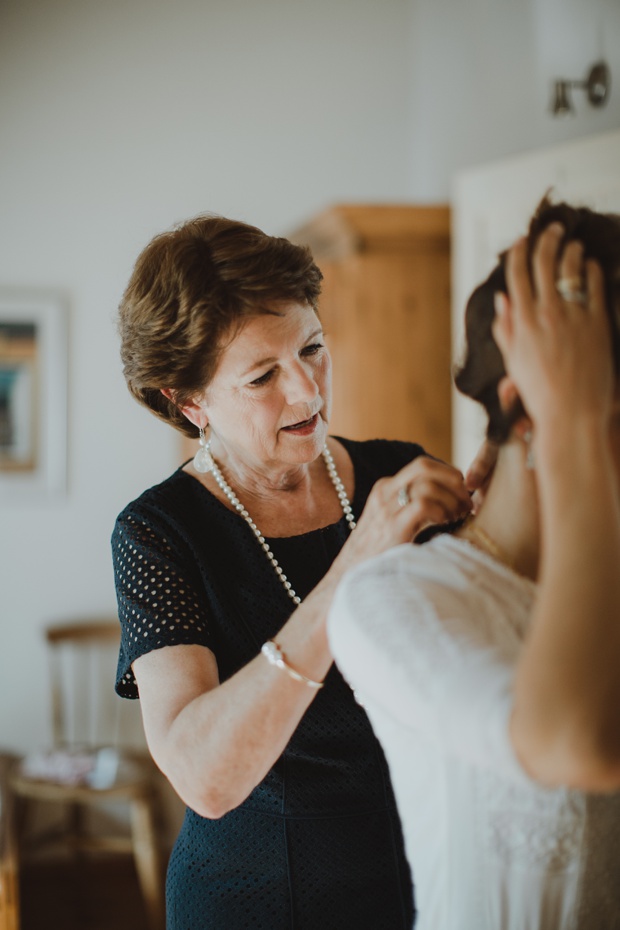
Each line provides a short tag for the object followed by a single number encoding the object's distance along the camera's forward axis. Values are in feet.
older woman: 3.64
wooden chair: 10.45
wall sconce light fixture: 9.62
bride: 1.98
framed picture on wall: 12.31
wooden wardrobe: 9.53
